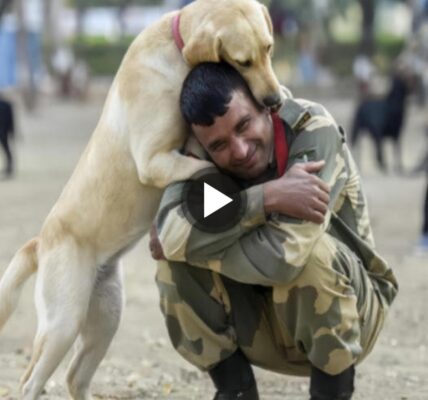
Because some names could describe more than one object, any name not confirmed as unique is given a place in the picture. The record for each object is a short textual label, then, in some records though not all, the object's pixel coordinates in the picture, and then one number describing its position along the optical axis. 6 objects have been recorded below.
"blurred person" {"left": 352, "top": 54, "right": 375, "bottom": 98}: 26.38
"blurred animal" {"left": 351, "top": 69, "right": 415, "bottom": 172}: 17.83
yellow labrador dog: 4.33
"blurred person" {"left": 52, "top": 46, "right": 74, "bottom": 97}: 35.59
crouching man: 4.09
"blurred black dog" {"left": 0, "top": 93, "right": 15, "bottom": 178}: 16.47
